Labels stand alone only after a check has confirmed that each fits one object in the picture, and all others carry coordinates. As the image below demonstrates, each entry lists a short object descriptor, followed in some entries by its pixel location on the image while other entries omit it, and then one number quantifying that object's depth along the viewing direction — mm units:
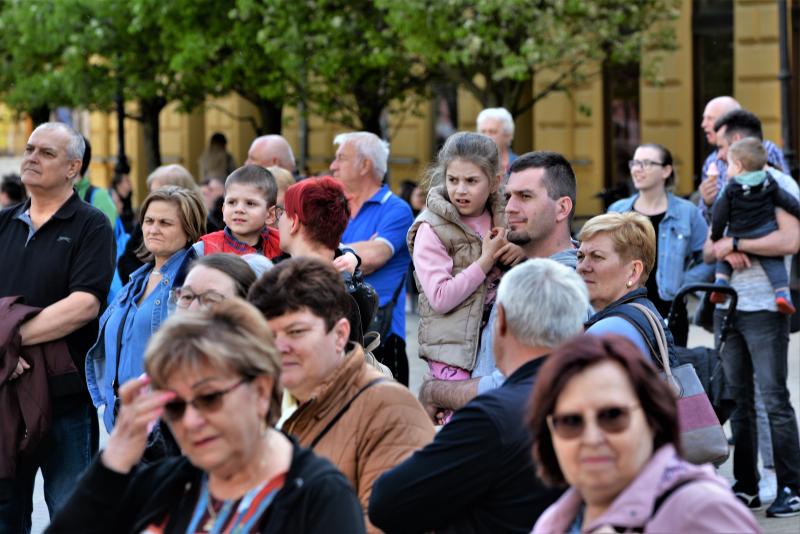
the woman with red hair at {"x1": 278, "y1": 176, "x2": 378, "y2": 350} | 12352
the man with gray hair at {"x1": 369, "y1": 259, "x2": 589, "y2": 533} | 8125
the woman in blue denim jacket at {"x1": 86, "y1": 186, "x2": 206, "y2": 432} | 12812
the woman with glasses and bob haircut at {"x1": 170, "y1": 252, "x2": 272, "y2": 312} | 10250
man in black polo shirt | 13672
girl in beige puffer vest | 13117
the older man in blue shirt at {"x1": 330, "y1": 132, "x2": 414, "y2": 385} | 16375
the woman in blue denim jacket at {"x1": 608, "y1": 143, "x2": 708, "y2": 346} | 18562
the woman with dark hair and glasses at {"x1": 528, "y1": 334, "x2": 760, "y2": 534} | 6199
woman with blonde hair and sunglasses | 7090
